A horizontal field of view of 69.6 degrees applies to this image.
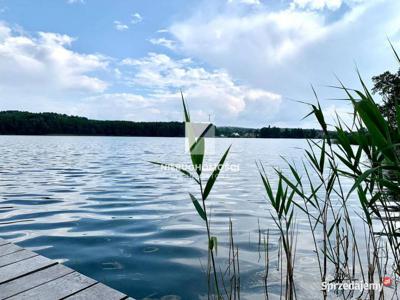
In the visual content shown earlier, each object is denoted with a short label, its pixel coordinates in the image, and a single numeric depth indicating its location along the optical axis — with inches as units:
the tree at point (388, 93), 90.5
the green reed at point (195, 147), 72.4
